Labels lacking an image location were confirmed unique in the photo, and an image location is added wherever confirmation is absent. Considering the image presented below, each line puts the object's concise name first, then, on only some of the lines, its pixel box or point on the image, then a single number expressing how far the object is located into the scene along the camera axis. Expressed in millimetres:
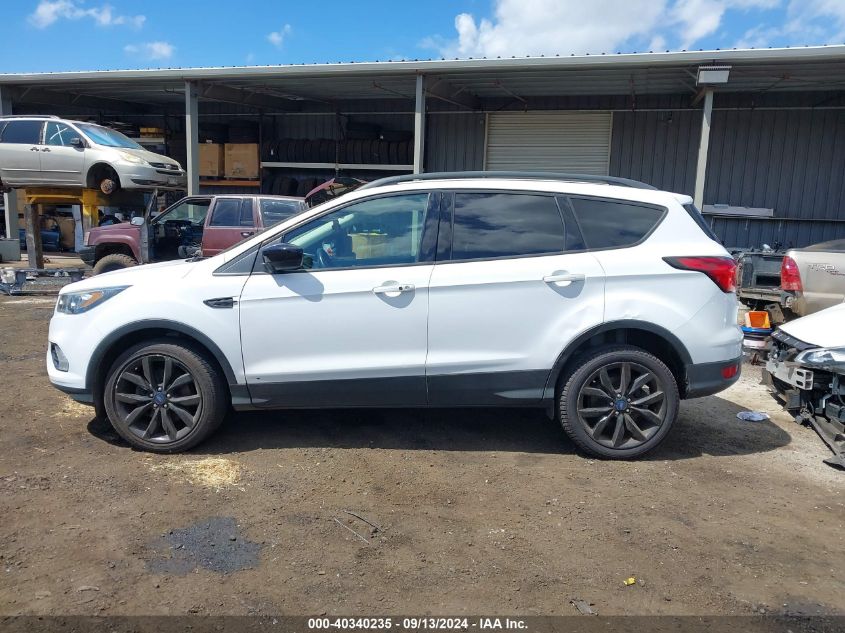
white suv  4312
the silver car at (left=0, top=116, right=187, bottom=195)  12914
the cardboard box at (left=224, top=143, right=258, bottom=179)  17609
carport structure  12570
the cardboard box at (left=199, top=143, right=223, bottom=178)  17641
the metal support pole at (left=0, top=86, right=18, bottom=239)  16344
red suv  10125
